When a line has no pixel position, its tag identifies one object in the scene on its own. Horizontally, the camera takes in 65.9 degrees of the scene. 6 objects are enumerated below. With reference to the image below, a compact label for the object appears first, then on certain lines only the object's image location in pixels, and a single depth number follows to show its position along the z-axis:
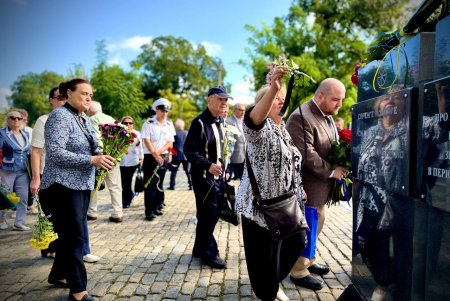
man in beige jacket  3.52
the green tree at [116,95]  13.11
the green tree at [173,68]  51.69
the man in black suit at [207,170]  4.28
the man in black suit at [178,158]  10.94
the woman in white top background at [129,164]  7.76
